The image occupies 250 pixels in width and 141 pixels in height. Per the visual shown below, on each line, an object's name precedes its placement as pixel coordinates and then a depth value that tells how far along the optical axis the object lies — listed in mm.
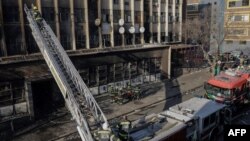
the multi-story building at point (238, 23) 59094
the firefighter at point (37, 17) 19859
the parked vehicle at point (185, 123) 11844
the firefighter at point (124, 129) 10641
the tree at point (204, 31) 45866
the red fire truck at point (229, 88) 19938
